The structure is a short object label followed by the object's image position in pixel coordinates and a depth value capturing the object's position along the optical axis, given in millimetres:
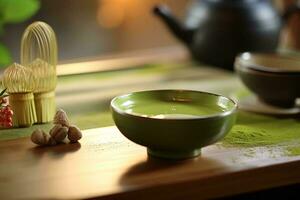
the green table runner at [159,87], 734
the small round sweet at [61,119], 719
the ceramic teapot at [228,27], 1008
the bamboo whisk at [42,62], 761
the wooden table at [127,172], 607
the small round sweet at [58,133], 701
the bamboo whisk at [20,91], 742
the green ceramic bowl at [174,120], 633
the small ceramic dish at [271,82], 801
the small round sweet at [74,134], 709
